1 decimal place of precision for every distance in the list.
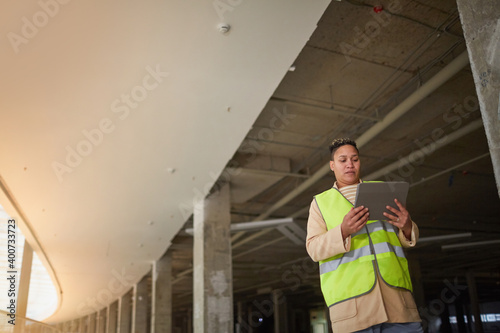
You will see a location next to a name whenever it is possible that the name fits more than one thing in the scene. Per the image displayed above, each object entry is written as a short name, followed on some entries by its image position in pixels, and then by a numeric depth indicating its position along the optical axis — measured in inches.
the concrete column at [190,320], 1473.7
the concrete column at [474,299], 829.8
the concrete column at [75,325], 1460.4
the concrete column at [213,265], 297.4
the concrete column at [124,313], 811.5
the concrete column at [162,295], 534.6
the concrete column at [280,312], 1069.1
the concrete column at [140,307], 666.0
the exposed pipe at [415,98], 225.8
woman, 72.2
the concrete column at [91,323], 1295.9
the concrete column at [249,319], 1330.0
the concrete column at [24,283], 384.8
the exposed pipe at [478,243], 489.2
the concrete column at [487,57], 78.1
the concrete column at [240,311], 1267.6
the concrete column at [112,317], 951.9
